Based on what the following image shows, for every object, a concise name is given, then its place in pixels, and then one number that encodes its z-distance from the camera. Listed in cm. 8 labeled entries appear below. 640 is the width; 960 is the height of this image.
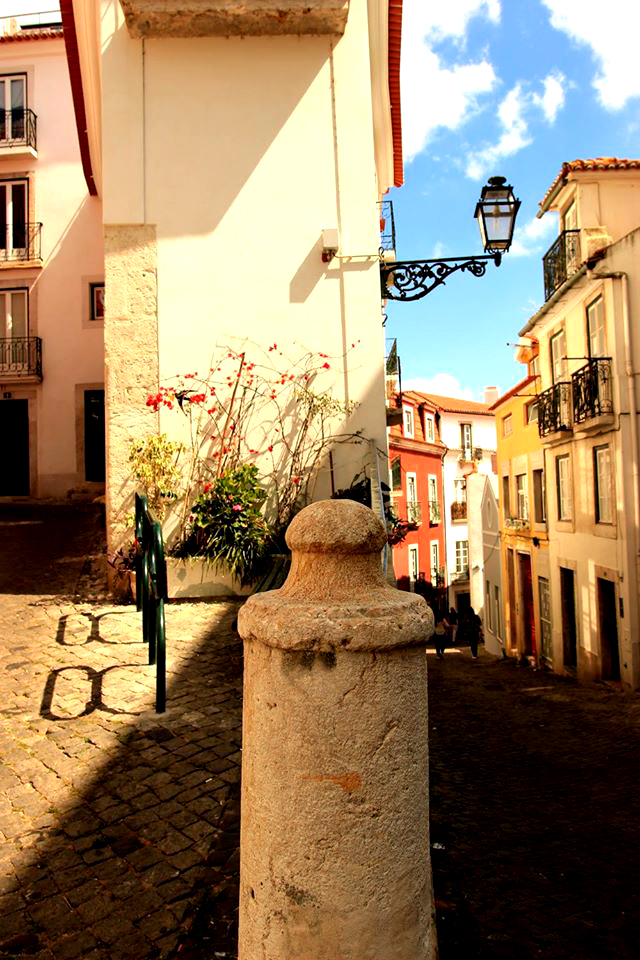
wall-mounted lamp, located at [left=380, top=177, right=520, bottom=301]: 742
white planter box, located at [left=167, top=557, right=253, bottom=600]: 735
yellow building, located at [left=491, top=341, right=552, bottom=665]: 1950
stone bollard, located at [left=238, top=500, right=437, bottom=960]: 171
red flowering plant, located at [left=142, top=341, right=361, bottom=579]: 792
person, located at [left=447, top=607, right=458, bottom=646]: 1927
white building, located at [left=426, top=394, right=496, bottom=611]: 3584
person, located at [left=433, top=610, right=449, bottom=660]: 1625
